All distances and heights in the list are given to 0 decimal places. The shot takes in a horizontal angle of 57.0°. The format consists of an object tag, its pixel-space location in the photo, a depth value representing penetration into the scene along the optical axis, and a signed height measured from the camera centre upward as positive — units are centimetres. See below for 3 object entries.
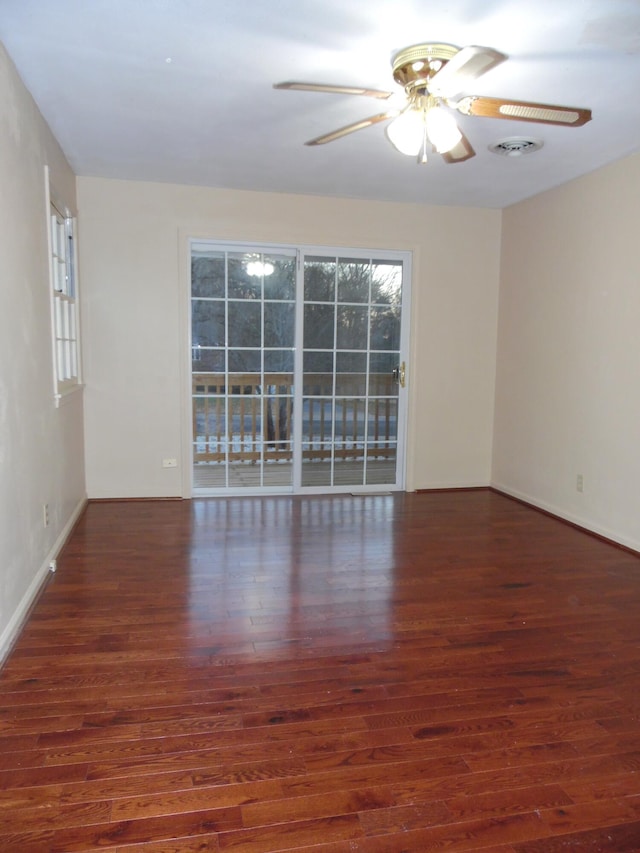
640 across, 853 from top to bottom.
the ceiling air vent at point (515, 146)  344 +127
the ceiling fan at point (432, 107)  234 +105
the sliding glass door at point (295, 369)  488 -10
